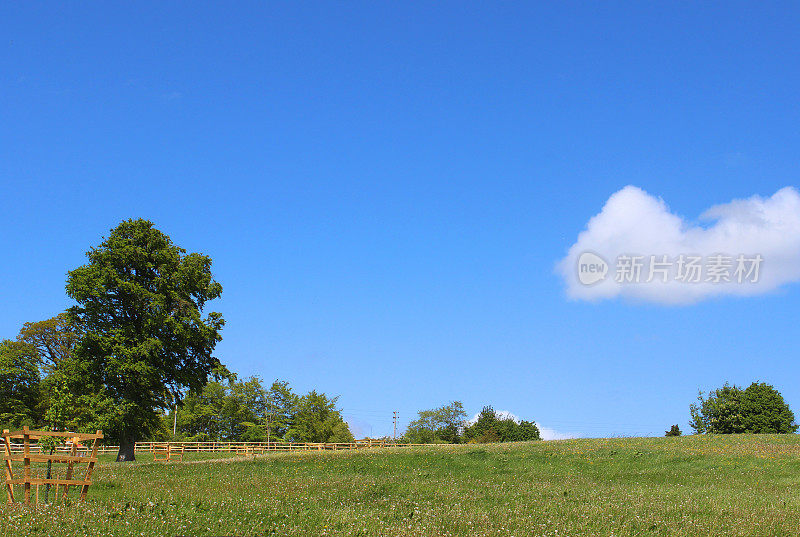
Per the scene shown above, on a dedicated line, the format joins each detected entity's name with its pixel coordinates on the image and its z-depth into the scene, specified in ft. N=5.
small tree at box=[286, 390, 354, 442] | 339.77
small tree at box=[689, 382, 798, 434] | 209.97
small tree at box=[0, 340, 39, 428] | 212.84
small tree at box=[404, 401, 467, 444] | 453.99
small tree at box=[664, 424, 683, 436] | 279.49
